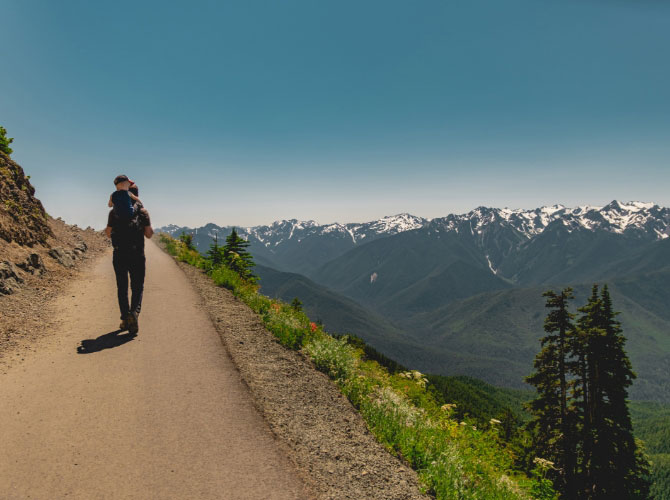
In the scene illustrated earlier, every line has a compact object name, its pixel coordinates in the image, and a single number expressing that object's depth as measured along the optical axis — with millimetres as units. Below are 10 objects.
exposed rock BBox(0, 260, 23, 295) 9469
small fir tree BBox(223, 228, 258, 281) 18141
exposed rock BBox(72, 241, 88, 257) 19533
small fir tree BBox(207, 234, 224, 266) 19641
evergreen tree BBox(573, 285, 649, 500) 23469
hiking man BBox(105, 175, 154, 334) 7918
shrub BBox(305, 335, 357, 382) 7566
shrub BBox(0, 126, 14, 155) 16578
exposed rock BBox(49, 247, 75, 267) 15492
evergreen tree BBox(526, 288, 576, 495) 23109
